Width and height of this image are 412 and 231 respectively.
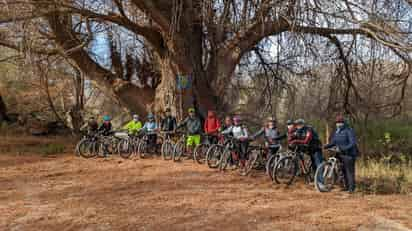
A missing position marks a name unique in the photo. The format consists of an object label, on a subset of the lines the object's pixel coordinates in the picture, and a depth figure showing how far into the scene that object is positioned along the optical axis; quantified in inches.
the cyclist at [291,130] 377.0
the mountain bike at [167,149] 499.5
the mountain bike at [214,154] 433.3
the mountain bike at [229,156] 421.7
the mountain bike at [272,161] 372.2
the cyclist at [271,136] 406.0
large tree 375.2
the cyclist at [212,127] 470.0
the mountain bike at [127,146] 535.5
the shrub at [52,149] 611.8
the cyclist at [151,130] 534.9
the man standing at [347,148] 349.7
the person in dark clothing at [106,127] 565.6
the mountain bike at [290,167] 362.3
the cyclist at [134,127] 550.0
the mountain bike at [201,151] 465.1
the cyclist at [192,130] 483.2
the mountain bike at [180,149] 489.1
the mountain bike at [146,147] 529.0
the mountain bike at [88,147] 548.9
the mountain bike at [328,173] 348.2
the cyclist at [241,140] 418.0
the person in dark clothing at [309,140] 370.4
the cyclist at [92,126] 571.4
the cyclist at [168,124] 521.3
